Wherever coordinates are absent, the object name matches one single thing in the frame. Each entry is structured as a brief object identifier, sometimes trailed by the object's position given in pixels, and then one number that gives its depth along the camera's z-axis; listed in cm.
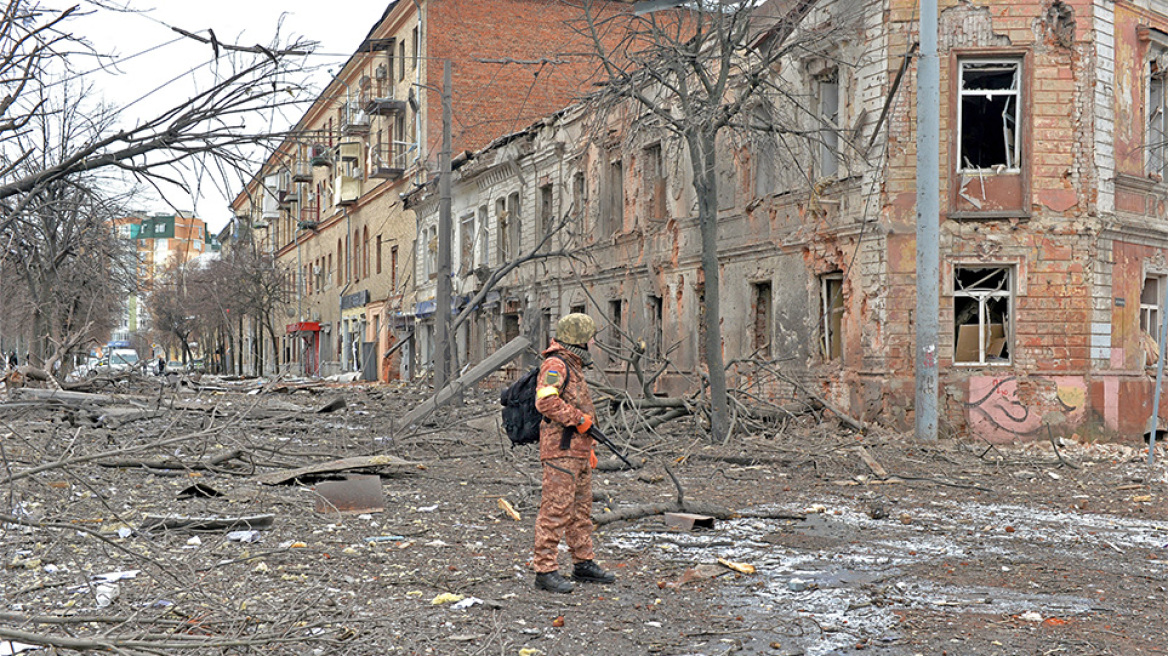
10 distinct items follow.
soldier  643
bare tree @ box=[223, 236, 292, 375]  5191
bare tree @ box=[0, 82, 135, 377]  688
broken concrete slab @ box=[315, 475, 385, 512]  927
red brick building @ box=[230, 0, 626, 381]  3531
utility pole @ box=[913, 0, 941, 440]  1431
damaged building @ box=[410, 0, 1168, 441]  1605
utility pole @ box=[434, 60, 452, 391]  2088
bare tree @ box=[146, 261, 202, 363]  6300
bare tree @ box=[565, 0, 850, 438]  1461
